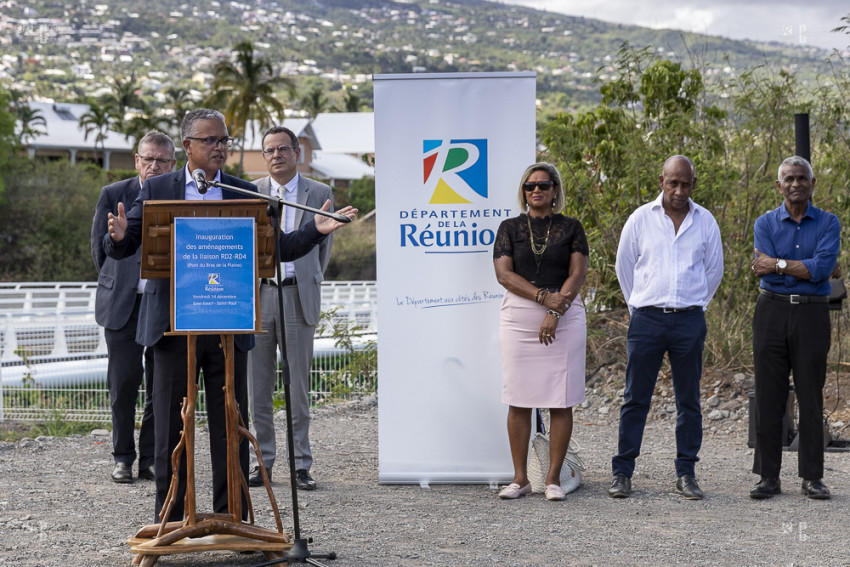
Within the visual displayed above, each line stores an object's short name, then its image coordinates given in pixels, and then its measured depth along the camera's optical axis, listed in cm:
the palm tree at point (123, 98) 9538
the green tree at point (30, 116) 6928
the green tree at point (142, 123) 6694
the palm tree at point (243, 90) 5891
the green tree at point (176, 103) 7220
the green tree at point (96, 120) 7069
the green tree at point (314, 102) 11131
